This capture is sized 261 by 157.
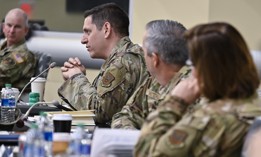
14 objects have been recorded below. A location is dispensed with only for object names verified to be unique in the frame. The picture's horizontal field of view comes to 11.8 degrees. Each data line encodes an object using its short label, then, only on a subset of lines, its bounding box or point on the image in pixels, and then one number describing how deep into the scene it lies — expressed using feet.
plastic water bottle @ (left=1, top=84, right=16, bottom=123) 19.98
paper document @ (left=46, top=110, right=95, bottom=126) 20.33
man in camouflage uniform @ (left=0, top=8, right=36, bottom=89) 30.77
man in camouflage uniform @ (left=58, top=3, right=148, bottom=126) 21.49
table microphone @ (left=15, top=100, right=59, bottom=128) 19.97
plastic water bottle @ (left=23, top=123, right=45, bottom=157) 12.92
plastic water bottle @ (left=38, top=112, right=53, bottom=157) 13.99
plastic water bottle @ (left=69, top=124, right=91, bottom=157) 12.76
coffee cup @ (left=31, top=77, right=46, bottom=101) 25.40
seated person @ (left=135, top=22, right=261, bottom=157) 12.61
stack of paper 13.78
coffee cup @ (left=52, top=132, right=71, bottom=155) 13.87
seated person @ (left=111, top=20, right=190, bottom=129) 17.22
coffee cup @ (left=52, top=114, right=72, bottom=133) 17.23
